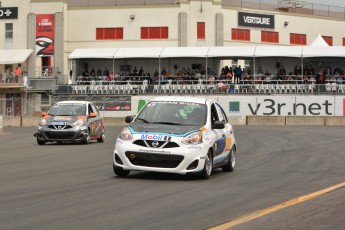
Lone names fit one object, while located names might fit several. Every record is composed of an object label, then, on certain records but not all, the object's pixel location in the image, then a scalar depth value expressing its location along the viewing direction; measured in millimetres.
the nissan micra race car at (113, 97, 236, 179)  13484
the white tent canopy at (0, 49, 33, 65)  65062
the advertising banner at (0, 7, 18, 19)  68375
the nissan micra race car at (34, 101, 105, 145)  24828
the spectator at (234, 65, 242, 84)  55966
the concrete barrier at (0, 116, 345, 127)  48125
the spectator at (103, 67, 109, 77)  58812
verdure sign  70312
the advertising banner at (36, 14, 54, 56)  67250
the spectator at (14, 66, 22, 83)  61831
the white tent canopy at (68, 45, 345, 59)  55250
